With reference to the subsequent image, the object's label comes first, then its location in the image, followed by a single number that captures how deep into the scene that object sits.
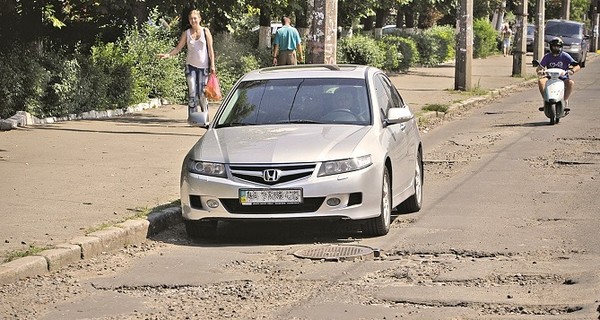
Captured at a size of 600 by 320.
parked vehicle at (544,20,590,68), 54.31
